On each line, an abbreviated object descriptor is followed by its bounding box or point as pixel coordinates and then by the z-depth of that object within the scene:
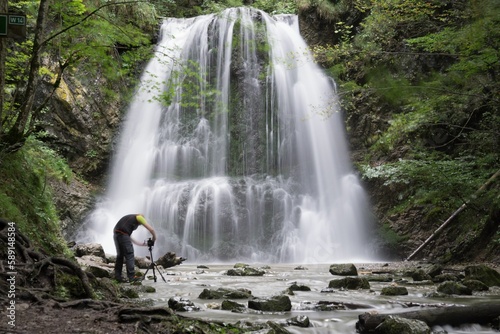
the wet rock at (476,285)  7.91
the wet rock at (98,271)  8.14
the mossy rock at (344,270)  11.02
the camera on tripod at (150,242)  8.40
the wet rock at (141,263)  11.90
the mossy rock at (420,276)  9.64
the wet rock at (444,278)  9.46
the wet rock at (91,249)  12.12
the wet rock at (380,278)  9.88
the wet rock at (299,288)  8.45
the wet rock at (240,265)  12.49
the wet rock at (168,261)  12.70
